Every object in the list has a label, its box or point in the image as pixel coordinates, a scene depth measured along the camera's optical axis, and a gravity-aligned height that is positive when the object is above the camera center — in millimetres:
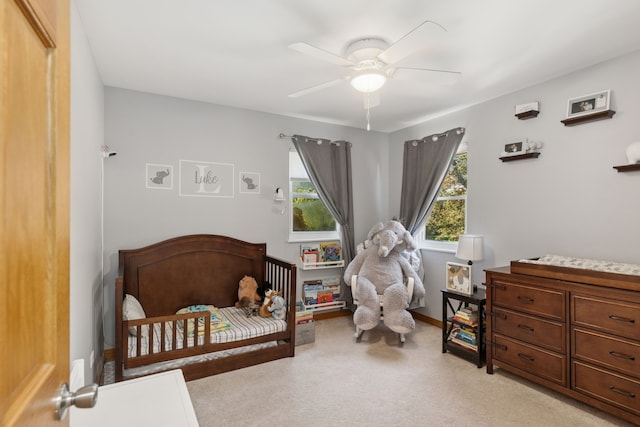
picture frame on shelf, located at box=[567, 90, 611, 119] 2443 +833
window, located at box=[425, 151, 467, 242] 3719 +102
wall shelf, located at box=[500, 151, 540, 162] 2879 +514
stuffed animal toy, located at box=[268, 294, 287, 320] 3076 -852
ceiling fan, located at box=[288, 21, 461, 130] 1999 +948
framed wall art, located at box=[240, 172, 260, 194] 3629 +354
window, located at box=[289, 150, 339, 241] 4020 +59
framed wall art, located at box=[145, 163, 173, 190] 3178 +367
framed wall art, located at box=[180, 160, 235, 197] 3338 +368
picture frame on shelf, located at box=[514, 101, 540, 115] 2857 +921
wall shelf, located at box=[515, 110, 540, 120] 2879 +864
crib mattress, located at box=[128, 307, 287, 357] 2586 -970
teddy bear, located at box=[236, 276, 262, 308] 3332 -774
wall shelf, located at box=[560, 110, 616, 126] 2426 +726
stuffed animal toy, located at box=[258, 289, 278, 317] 3135 -834
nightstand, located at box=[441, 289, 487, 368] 2848 -1036
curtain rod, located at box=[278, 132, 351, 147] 3852 +894
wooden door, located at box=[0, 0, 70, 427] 512 +12
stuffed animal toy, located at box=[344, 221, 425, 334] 3299 -665
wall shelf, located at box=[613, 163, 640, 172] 2262 +322
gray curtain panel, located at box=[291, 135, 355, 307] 3967 +459
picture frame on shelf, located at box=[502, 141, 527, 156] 2967 +595
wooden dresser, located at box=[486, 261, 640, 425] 1999 -786
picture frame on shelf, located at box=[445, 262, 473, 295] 3045 -594
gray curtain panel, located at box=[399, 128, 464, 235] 3709 +503
